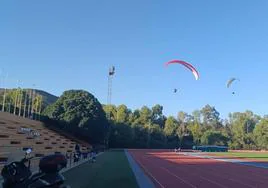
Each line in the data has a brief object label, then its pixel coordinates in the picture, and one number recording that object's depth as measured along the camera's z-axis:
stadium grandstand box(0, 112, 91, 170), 11.72
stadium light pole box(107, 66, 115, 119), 41.48
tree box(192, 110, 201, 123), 82.98
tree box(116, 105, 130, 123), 58.79
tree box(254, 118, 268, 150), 59.11
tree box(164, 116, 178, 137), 57.46
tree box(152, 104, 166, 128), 69.04
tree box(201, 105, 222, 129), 84.67
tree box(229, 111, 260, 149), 61.87
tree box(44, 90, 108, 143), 33.61
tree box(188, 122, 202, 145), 59.48
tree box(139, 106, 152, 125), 62.02
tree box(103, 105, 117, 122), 61.02
